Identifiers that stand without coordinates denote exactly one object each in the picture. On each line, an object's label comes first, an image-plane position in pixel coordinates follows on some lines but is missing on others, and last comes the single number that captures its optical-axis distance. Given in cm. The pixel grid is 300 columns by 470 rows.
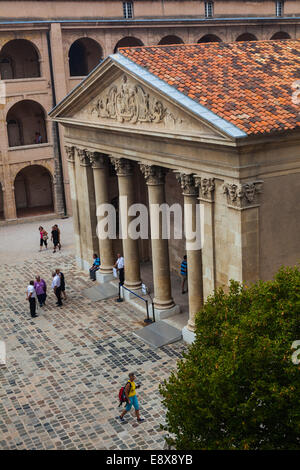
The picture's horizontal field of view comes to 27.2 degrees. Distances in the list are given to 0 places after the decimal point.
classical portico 2111
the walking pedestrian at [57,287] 3095
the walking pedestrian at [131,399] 2047
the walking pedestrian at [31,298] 2978
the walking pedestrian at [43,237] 4106
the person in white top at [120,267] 3152
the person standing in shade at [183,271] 3042
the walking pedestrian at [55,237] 4053
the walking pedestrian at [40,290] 3106
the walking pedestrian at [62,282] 3117
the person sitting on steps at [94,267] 3425
